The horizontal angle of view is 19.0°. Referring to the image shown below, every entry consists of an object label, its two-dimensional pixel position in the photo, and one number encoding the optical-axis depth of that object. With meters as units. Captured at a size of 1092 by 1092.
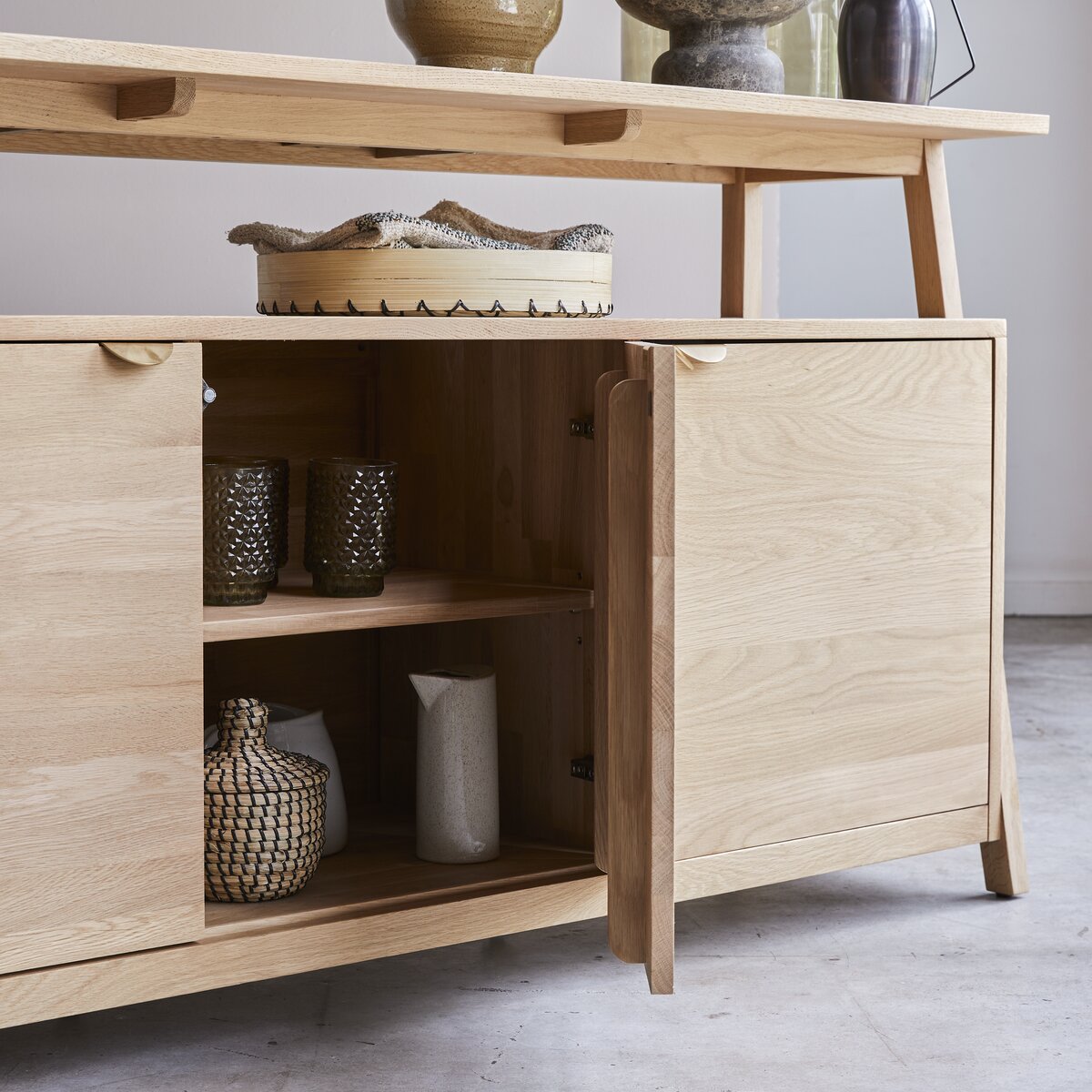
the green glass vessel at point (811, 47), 3.39
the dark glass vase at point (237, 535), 3.01
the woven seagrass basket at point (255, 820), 3.00
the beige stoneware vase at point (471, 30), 3.06
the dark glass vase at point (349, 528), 3.08
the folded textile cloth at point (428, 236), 3.01
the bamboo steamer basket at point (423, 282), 3.01
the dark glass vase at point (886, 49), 3.24
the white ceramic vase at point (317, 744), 3.21
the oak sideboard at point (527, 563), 2.81
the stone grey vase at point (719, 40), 3.20
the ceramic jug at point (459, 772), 3.16
